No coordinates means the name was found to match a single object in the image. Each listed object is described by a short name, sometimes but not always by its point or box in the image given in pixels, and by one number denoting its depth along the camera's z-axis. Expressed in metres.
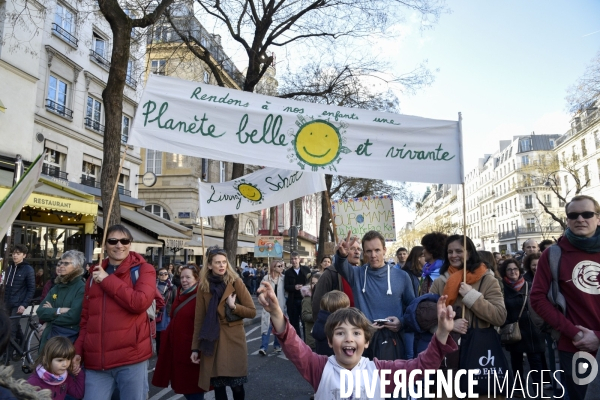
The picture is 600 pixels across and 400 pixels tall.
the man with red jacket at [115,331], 3.47
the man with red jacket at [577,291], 3.25
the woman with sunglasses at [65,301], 4.09
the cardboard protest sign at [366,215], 10.98
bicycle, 6.92
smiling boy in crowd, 2.52
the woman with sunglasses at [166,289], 8.30
